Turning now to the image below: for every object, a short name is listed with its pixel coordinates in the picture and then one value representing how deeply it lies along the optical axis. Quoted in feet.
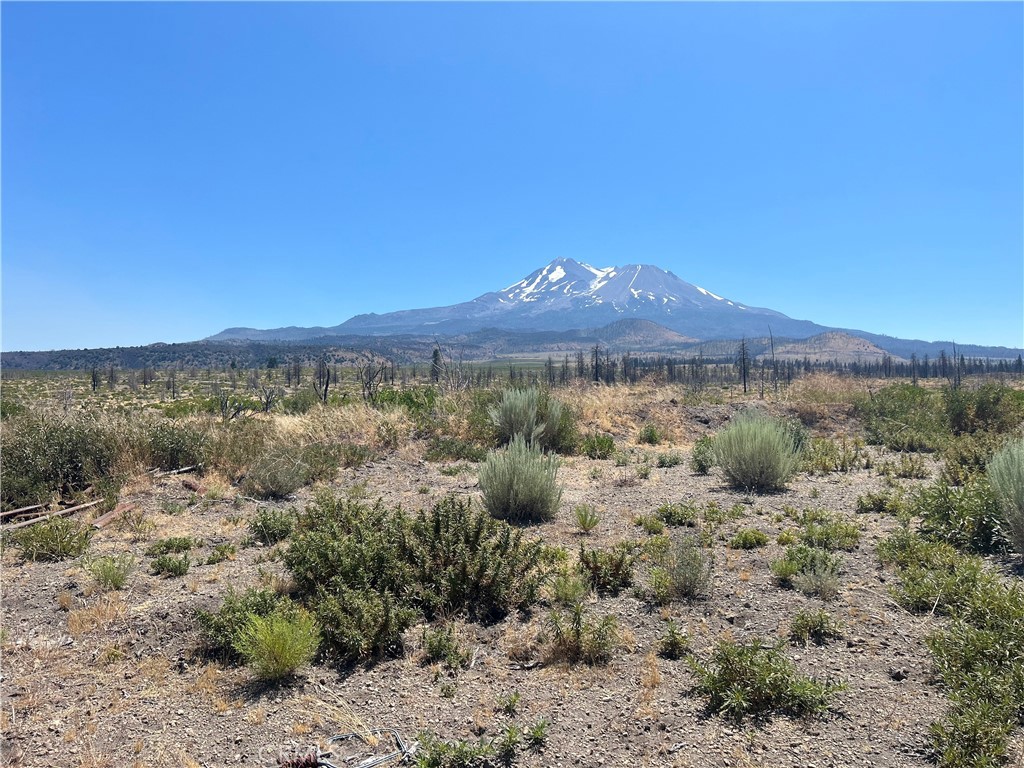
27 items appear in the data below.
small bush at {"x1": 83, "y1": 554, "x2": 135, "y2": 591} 15.56
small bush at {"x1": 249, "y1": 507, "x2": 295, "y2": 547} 20.42
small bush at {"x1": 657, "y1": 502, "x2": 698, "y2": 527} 21.93
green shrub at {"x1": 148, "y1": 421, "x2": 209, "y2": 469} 29.81
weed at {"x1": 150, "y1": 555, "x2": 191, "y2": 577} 16.92
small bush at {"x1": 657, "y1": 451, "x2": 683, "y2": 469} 35.42
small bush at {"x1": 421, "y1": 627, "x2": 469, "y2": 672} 11.96
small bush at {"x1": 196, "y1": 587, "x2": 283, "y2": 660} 12.45
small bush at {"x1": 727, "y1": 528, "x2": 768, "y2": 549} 18.83
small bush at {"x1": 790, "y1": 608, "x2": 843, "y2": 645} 12.48
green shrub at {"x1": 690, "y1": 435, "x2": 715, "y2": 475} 32.42
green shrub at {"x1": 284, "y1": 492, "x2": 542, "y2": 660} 12.46
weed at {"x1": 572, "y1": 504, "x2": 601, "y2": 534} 21.17
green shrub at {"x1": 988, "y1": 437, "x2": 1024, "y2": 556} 16.26
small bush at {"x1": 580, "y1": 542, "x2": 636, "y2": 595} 15.62
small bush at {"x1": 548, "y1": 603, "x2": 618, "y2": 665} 12.05
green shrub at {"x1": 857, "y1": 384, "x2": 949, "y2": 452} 39.37
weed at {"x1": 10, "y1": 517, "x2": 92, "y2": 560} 18.28
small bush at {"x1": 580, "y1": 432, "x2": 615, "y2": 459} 38.88
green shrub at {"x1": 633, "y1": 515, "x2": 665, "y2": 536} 20.61
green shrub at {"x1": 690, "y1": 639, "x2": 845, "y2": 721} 9.95
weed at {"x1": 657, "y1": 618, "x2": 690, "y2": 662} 12.12
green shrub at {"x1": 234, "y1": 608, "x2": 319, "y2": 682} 11.08
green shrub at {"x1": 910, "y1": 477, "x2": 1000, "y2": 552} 17.47
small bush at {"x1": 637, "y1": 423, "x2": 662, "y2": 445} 46.78
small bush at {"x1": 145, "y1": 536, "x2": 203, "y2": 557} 18.65
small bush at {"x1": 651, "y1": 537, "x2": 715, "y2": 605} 14.74
